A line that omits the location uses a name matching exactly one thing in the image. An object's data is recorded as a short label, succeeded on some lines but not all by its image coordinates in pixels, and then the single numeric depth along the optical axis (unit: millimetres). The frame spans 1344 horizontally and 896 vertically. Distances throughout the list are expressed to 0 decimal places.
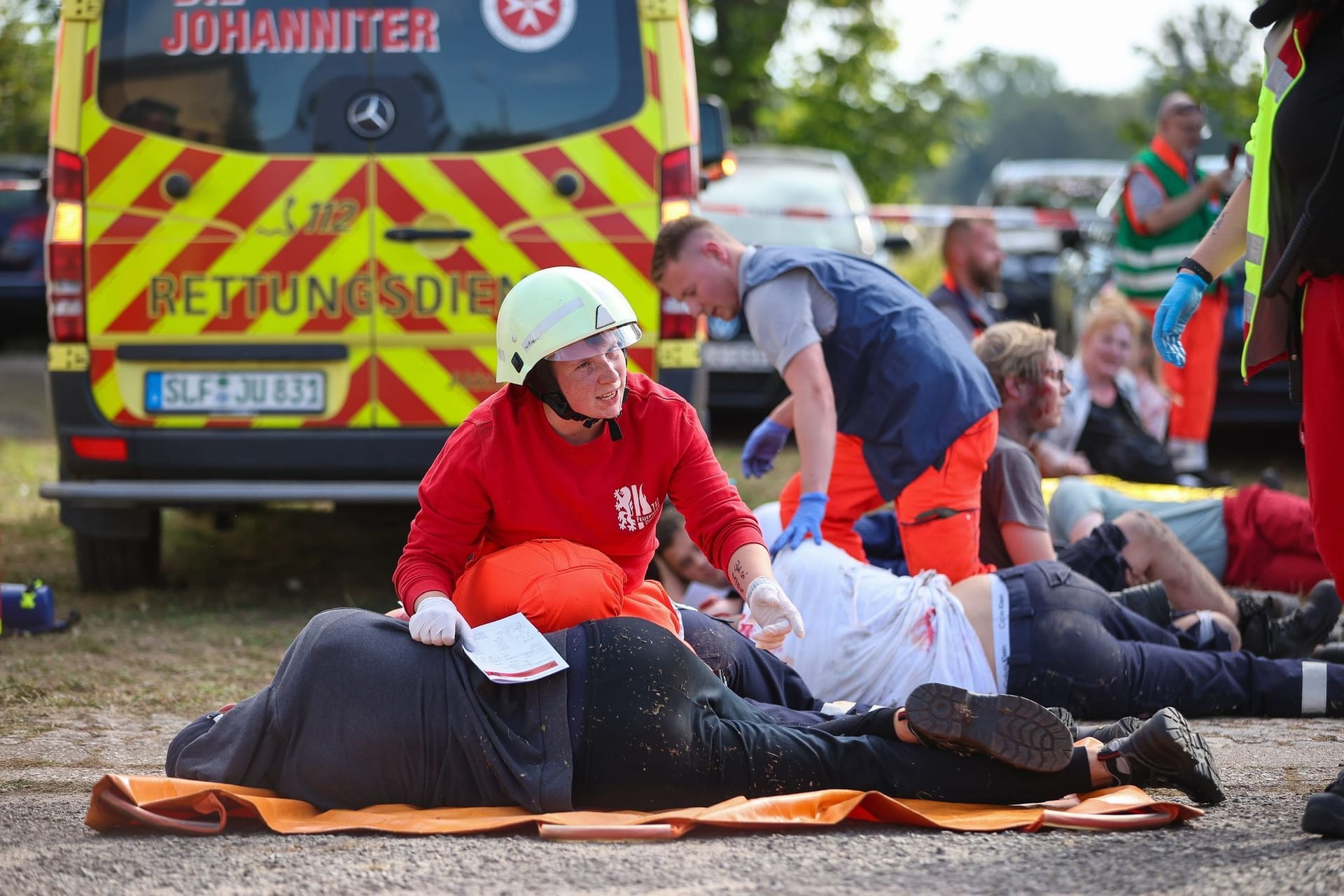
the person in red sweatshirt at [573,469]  6996
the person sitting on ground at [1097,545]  9914
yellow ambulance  11273
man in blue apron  9492
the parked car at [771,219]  20156
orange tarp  6398
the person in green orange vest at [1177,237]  16234
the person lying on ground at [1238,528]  11695
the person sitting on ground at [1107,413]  14211
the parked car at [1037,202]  28672
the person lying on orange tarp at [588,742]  6609
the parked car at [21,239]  28672
